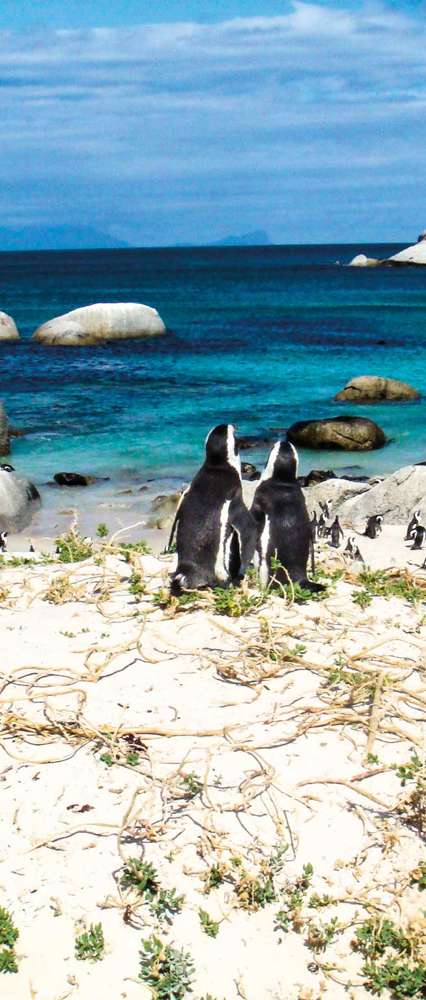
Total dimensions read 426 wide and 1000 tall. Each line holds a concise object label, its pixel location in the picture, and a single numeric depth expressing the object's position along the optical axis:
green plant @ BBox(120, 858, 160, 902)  3.75
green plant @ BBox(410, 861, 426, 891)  3.81
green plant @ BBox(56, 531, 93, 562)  7.23
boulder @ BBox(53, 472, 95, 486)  17.42
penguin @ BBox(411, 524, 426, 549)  10.70
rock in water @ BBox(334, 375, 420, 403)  26.42
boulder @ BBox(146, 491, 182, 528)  13.76
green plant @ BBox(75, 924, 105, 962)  3.53
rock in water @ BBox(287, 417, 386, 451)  20.42
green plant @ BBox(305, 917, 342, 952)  3.60
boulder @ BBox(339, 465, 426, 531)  13.31
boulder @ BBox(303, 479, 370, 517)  14.64
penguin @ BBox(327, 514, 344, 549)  11.20
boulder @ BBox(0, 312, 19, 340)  37.16
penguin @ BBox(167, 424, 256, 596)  6.46
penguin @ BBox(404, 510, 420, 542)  11.38
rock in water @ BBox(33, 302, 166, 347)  35.94
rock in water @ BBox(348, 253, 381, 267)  120.44
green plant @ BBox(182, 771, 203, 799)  4.23
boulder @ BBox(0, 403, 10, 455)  19.88
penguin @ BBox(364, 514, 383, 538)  11.65
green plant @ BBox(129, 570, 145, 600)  6.33
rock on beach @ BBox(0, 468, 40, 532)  14.11
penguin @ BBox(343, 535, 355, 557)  9.53
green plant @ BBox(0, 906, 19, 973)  3.49
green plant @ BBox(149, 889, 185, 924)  3.68
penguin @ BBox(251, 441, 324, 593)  6.79
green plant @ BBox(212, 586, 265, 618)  5.93
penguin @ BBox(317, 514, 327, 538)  11.99
